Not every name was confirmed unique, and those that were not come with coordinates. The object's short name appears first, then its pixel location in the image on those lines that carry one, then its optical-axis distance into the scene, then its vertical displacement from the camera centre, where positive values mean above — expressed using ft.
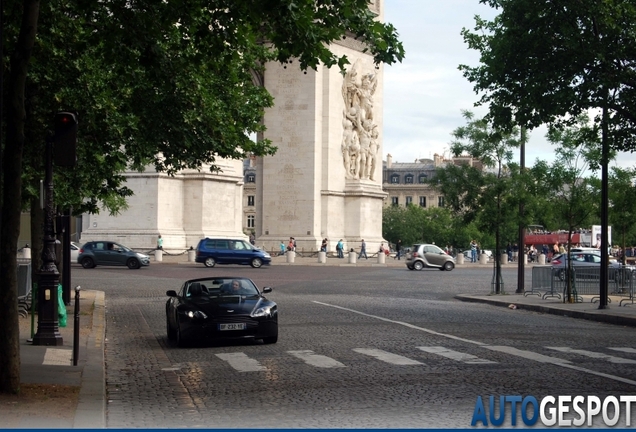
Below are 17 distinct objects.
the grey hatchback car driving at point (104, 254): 176.45 -1.78
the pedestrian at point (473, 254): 270.87 -1.75
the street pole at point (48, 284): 56.34 -2.07
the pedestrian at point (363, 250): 223.71 -0.89
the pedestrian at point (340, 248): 220.84 -0.64
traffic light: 52.11 +4.70
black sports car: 61.72 -3.96
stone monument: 222.69 +17.07
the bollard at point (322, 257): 208.44 -2.18
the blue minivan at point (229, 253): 180.24 -1.45
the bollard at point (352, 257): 207.51 -2.21
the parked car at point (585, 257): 175.76 -1.47
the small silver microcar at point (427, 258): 201.46 -2.11
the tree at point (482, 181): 125.29 +7.25
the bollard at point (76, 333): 47.98 -3.84
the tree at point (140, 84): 40.22 +8.83
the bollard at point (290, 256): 205.26 -2.04
